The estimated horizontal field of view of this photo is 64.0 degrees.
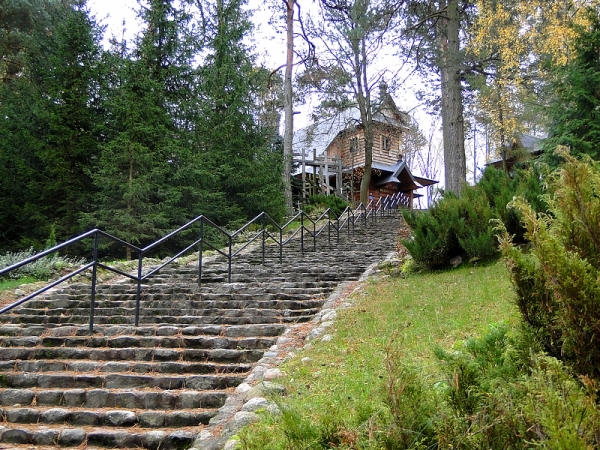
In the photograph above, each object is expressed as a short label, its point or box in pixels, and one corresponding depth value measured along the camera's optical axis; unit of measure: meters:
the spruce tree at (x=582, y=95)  8.66
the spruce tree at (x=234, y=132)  15.27
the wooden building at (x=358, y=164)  25.52
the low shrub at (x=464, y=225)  7.76
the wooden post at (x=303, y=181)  22.80
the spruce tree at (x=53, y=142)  13.02
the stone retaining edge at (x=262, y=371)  3.32
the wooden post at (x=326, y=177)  24.79
